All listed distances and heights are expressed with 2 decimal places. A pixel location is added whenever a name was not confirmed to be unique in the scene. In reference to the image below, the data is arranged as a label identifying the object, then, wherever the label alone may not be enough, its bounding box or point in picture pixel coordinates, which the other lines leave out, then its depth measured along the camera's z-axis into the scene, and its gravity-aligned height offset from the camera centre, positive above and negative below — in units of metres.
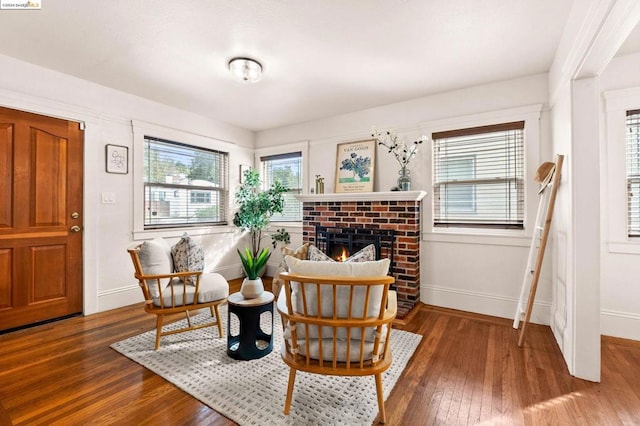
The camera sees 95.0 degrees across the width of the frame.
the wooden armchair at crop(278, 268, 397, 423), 1.44 -0.56
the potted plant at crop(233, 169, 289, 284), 4.54 +0.14
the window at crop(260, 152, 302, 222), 4.80 +0.65
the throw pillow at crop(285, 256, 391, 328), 1.50 -0.31
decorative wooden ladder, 2.36 -0.27
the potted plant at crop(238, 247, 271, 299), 2.28 -0.48
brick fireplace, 3.38 -0.08
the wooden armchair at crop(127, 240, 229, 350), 2.33 -0.63
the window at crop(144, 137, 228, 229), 3.79 +0.42
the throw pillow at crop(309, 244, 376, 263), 1.88 -0.27
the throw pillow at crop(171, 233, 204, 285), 2.54 -0.37
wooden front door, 2.72 -0.03
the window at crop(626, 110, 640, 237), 2.59 +0.37
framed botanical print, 3.92 +0.67
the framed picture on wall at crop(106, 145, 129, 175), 3.35 +0.65
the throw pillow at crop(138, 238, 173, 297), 2.37 -0.39
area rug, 1.62 -1.10
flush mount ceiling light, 2.66 +1.35
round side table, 2.16 -0.84
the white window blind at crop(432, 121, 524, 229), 3.12 +0.42
